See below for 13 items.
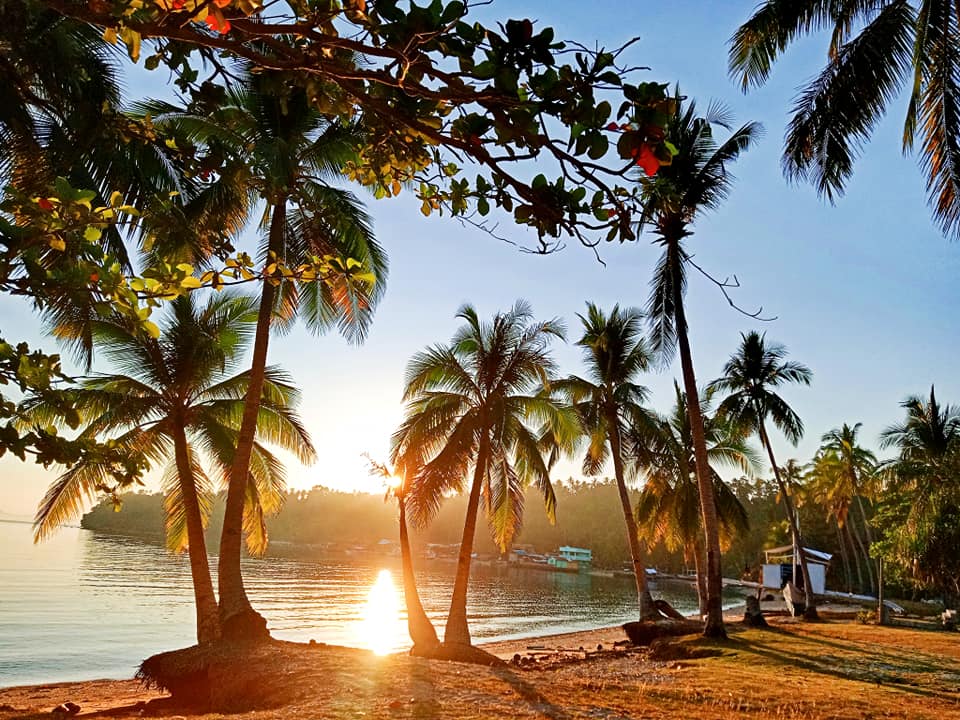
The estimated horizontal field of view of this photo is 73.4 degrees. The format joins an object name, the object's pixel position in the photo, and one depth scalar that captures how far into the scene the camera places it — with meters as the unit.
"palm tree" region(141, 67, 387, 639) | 12.22
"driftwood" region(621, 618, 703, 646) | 18.08
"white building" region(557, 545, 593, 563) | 96.99
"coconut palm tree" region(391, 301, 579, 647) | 16.33
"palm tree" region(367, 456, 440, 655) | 14.17
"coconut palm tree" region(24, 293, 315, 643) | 14.13
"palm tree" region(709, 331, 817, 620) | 23.97
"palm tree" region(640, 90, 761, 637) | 15.73
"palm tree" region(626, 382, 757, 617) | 21.61
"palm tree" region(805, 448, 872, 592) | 42.50
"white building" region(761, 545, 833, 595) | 40.31
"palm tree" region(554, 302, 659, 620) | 21.31
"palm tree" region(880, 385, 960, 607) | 15.93
